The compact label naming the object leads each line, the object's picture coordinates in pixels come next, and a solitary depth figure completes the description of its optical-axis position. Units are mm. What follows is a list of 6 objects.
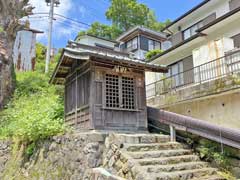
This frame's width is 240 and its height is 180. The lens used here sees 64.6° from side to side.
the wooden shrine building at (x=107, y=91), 7053
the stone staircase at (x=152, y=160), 5022
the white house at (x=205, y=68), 7324
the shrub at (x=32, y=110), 8130
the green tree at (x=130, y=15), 28095
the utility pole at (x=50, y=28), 18672
